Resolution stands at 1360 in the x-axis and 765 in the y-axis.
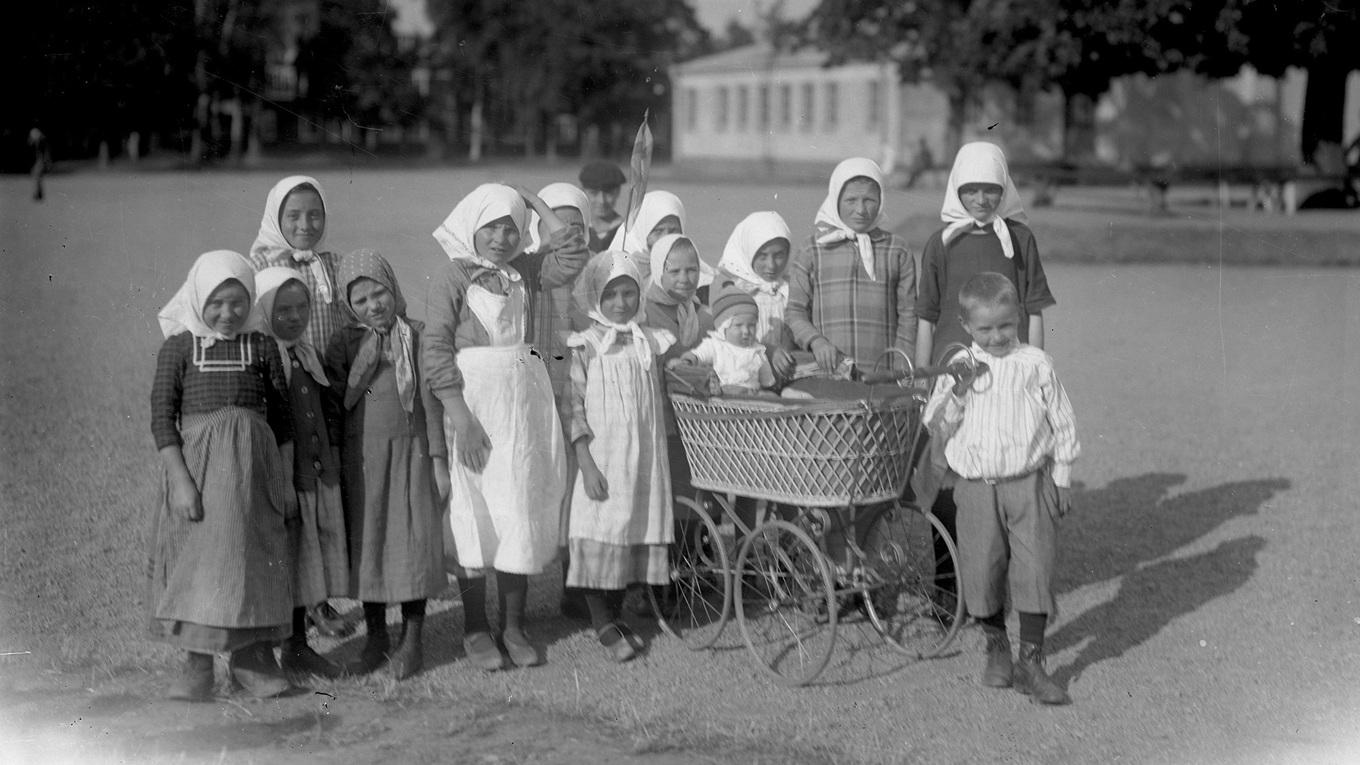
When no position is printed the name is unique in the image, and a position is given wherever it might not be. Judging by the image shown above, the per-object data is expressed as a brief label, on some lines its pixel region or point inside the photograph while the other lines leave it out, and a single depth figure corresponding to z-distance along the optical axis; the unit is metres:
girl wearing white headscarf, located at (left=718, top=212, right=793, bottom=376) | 5.53
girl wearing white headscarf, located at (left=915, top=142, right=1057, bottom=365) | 5.31
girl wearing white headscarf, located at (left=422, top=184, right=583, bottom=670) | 4.90
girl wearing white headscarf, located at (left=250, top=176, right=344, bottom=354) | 5.04
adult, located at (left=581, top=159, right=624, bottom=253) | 6.77
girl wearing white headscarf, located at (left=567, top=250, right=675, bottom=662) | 5.05
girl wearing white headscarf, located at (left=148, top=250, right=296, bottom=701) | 4.45
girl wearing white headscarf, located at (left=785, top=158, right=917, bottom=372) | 5.49
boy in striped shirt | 4.70
